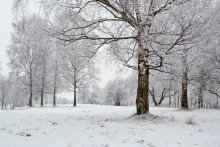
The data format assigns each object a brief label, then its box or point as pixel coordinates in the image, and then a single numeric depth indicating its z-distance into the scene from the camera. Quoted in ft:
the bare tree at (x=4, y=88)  200.36
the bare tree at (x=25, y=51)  105.70
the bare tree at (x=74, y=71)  112.87
